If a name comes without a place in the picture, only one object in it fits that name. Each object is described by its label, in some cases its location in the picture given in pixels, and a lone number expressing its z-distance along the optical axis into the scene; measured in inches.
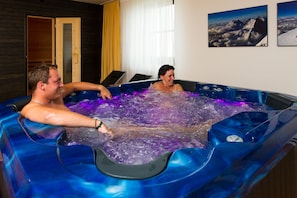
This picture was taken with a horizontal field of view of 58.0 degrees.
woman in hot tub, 120.5
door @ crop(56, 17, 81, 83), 213.2
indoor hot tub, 32.0
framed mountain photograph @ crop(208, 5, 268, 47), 122.7
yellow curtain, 210.5
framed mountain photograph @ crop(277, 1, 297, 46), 110.3
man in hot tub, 62.5
